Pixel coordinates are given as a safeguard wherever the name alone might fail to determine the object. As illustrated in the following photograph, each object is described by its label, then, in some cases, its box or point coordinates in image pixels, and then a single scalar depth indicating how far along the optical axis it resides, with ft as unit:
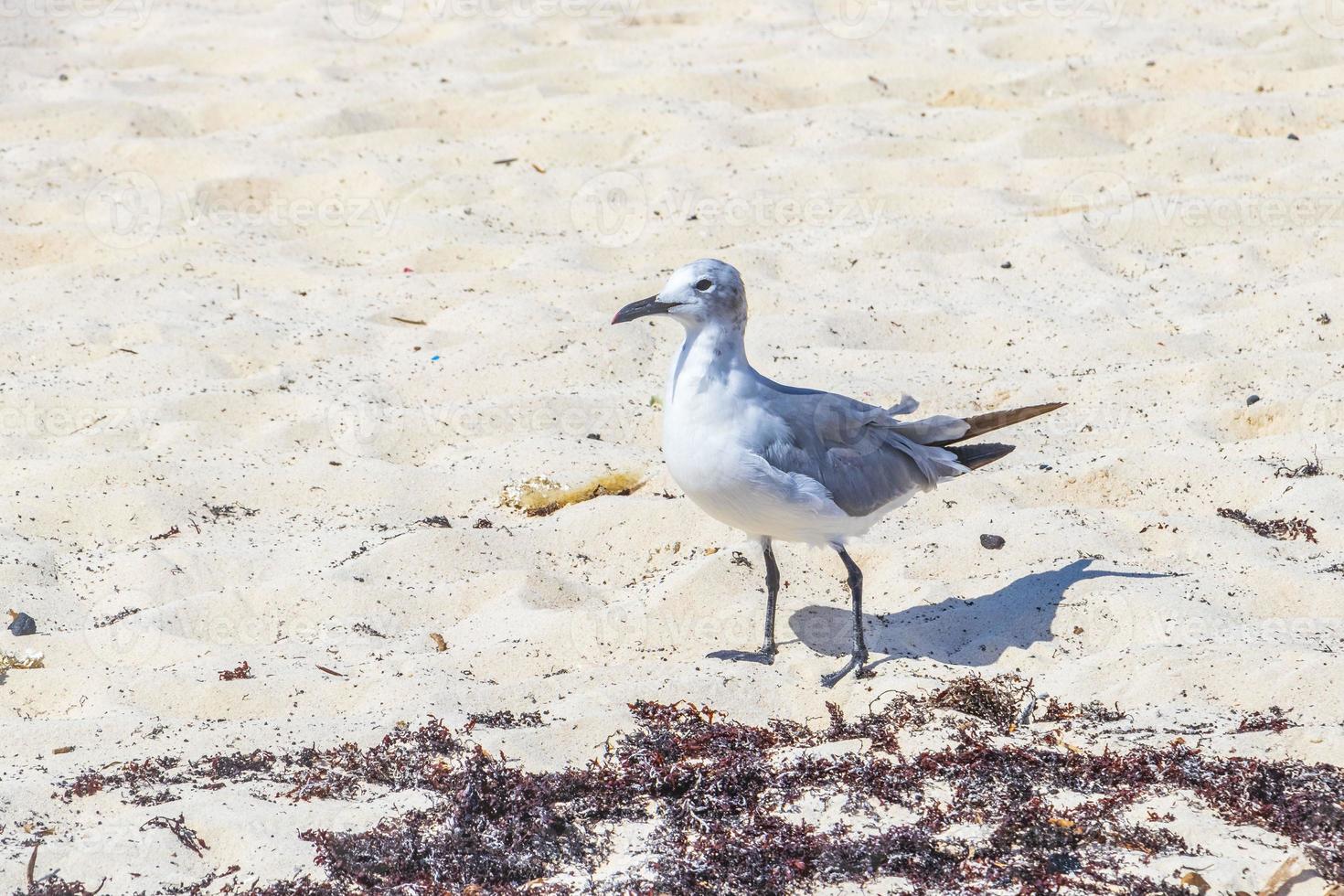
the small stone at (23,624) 26.08
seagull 25.58
